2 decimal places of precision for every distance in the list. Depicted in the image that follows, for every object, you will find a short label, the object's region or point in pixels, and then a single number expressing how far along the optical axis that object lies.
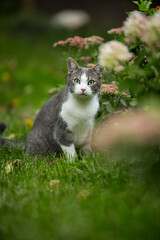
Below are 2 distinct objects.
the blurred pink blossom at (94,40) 3.03
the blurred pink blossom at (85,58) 3.25
